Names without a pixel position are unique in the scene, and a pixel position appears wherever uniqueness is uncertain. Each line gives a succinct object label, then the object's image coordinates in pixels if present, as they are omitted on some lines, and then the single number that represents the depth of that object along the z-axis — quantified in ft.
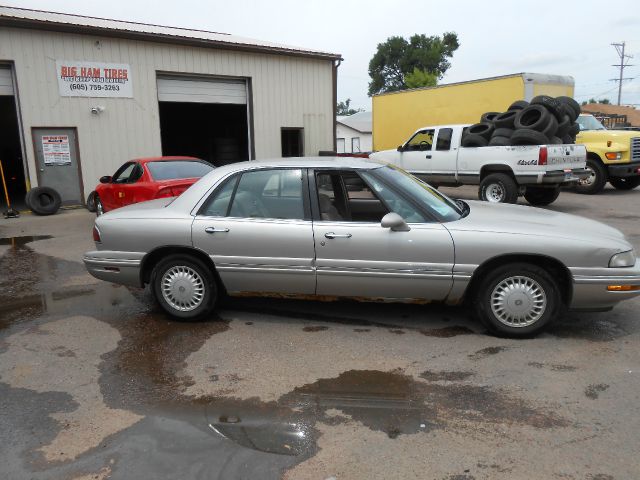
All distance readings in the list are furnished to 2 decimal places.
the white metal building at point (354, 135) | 173.12
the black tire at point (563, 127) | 38.68
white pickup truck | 35.47
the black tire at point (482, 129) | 39.50
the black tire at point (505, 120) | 38.94
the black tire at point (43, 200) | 40.11
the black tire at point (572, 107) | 41.93
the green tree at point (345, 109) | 371.97
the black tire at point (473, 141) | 38.78
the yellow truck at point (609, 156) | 44.27
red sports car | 28.55
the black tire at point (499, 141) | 37.65
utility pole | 191.21
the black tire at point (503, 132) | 38.29
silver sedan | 13.50
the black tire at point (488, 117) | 42.28
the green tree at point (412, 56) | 213.66
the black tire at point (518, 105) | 41.07
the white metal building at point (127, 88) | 40.37
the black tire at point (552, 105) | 38.60
